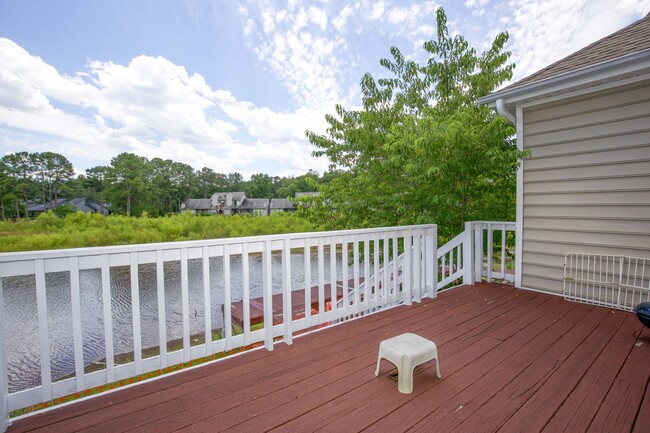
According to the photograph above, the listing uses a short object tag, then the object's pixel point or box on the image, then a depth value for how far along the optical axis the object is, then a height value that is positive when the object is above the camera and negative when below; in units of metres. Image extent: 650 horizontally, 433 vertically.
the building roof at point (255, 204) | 47.75 +0.25
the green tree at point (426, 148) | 4.02 +0.86
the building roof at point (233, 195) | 47.94 +1.66
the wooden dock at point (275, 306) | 6.24 -2.31
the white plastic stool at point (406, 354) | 1.82 -0.90
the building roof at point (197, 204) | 46.88 +0.28
